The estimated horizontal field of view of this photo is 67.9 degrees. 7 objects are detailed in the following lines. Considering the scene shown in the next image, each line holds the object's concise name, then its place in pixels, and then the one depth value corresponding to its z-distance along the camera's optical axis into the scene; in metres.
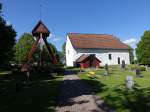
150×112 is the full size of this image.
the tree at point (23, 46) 37.03
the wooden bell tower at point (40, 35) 16.67
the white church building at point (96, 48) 28.15
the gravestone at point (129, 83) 8.50
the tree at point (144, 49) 30.12
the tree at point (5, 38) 18.63
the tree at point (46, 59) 24.62
